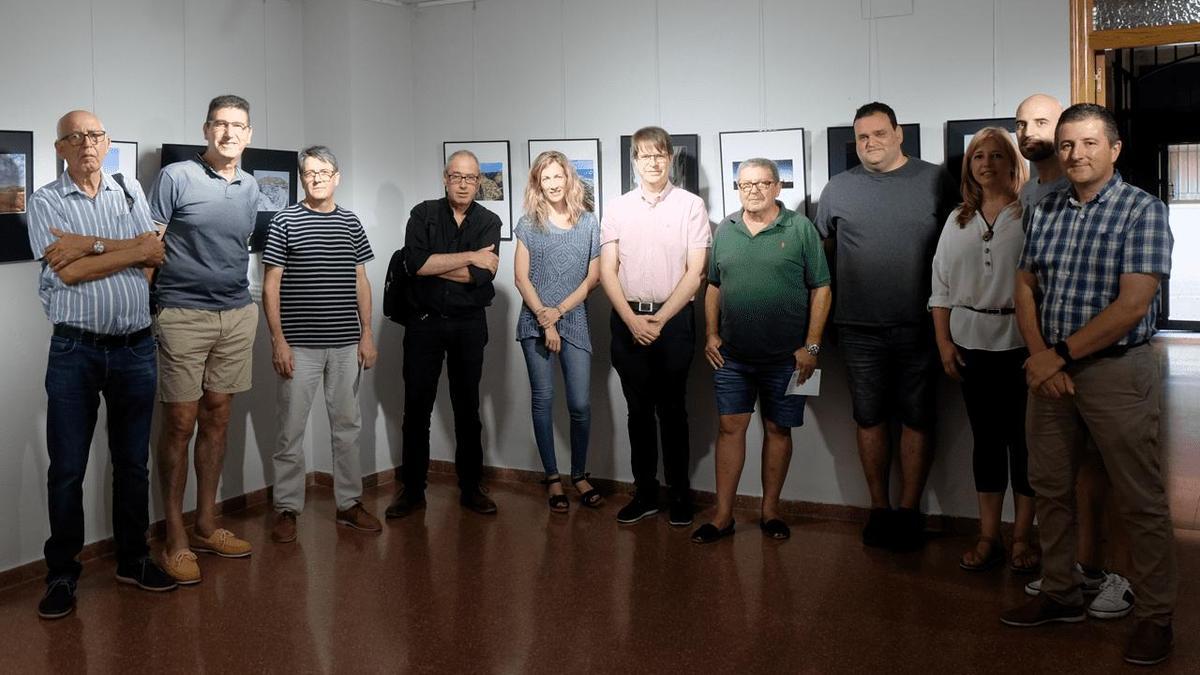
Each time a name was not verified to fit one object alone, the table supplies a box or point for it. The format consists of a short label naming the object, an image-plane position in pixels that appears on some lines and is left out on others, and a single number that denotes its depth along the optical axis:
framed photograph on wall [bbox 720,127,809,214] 5.34
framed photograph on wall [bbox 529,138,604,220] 5.86
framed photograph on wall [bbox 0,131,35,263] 4.43
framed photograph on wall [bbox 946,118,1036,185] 4.94
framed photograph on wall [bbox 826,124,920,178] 5.21
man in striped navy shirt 5.04
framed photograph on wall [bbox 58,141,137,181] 4.85
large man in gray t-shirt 4.76
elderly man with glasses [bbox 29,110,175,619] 4.05
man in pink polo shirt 5.24
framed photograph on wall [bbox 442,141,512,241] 6.12
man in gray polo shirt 4.53
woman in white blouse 4.39
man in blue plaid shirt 3.55
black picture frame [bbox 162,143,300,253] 5.60
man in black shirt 5.39
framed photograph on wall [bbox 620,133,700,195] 5.55
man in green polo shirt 4.89
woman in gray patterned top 5.45
